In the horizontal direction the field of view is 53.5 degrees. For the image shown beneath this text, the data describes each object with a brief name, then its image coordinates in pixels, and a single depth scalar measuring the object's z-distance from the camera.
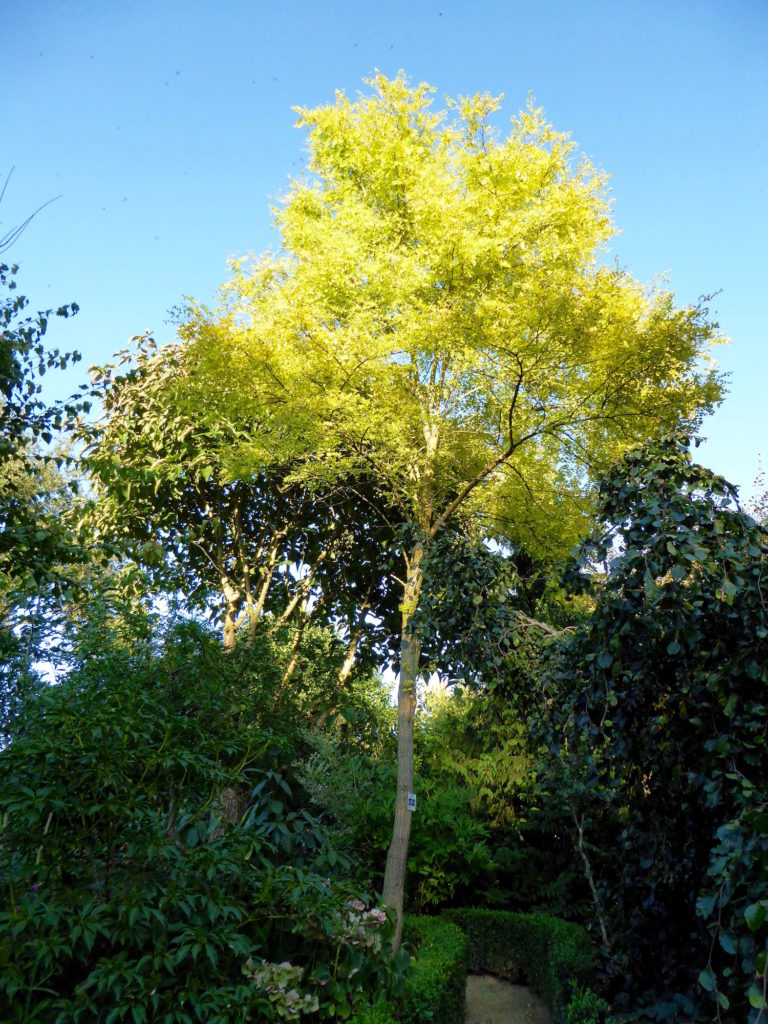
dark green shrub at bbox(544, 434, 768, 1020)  3.60
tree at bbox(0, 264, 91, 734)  4.94
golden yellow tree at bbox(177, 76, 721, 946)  7.93
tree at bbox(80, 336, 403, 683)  12.34
